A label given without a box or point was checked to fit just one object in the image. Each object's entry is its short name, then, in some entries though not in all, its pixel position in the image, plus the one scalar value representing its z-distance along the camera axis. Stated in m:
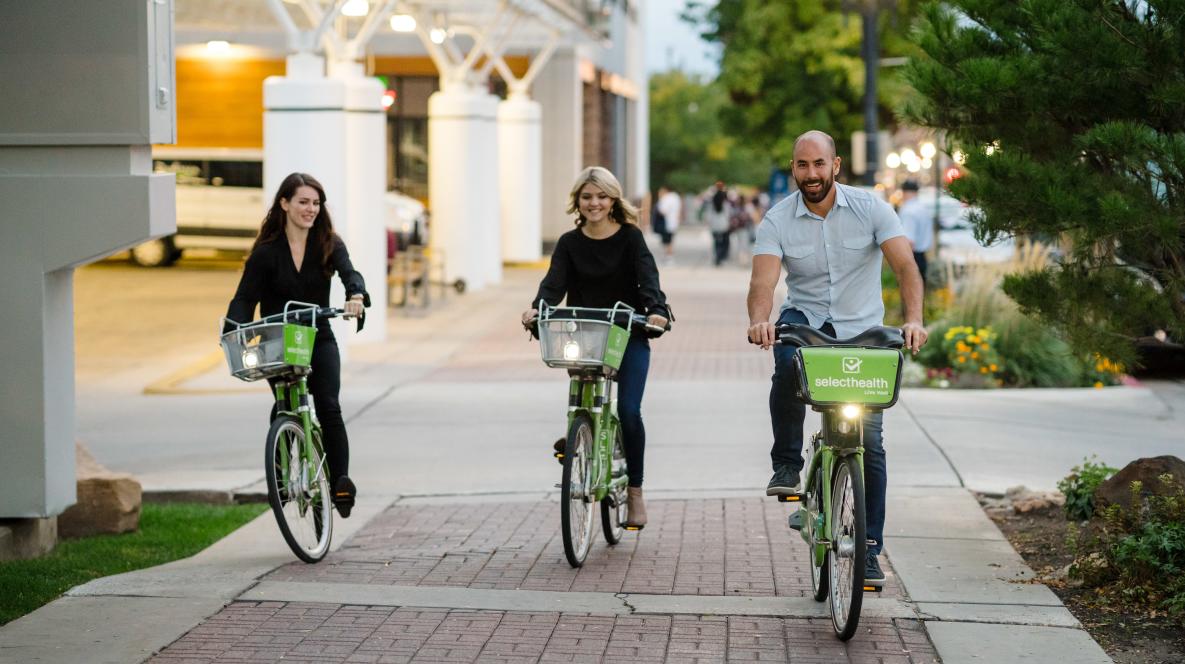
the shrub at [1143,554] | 12.54
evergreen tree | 13.31
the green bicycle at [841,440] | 11.14
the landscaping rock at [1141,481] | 14.17
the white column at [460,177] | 51.16
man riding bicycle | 12.17
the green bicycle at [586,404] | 13.62
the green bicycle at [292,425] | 13.69
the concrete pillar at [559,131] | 70.19
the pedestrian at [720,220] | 69.00
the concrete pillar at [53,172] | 14.64
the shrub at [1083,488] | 15.35
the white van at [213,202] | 59.19
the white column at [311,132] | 32.81
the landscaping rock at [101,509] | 16.50
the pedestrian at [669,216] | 71.50
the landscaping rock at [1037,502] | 16.61
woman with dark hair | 14.51
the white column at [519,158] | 60.84
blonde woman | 14.43
